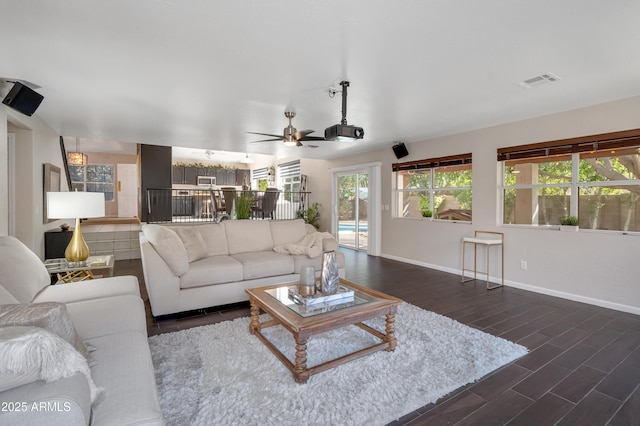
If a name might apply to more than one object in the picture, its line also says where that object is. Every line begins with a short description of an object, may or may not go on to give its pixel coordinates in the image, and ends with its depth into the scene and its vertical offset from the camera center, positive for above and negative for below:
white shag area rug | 1.74 -1.14
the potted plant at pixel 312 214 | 8.44 -0.21
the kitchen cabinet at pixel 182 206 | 9.05 +0.01
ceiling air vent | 2.84 +1.20
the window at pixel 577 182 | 3.54 +0.32
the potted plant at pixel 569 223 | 3.85 -0.21
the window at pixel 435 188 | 5.20 +0.34
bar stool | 4.40 -0.50
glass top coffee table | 2.03 -0.77
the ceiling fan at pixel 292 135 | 3.99 +0.94
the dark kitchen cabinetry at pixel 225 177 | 12.56 +1.21
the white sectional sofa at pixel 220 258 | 3.13 -0.62
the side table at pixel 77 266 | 3.08 -0.61
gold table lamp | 2.88 -0.02
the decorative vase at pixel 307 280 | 2.55 -0.61
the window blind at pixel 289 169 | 9.57 +1.21
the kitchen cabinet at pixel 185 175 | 11.74 +1.23
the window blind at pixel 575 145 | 3.44 +0.76
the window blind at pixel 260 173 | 11.47 +1.29
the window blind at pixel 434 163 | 5.10 +0.79
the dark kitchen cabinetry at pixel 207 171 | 12.23 +1.41
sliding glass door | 7.36 -0.06
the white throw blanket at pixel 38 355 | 0.89 -0.45
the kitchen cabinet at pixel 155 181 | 7.60 +0.63
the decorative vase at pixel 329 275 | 2.52 -0.56
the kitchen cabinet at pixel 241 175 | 12.97 +1.32
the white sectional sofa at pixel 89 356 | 0.88 -0.66
